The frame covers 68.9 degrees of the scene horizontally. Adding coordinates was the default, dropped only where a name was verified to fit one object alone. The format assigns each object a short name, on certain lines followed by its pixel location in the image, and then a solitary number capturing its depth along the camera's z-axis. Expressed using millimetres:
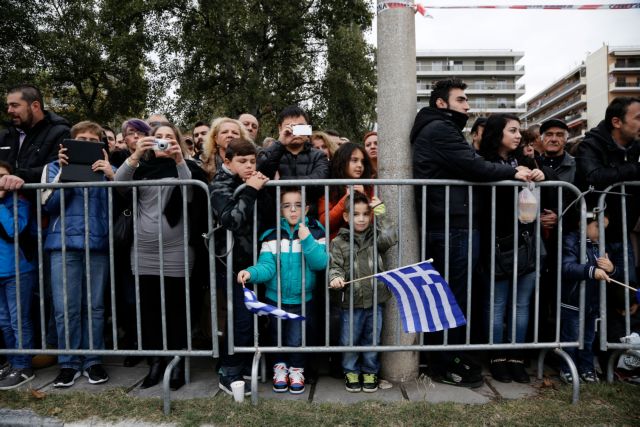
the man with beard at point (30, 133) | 4148
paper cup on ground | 3256
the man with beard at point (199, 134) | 5622
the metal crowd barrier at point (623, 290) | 3547
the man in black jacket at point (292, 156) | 4074
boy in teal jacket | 3400
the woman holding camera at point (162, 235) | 3619
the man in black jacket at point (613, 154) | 3762
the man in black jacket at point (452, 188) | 3502
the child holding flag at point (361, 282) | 3465
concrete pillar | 3643
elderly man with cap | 4621
